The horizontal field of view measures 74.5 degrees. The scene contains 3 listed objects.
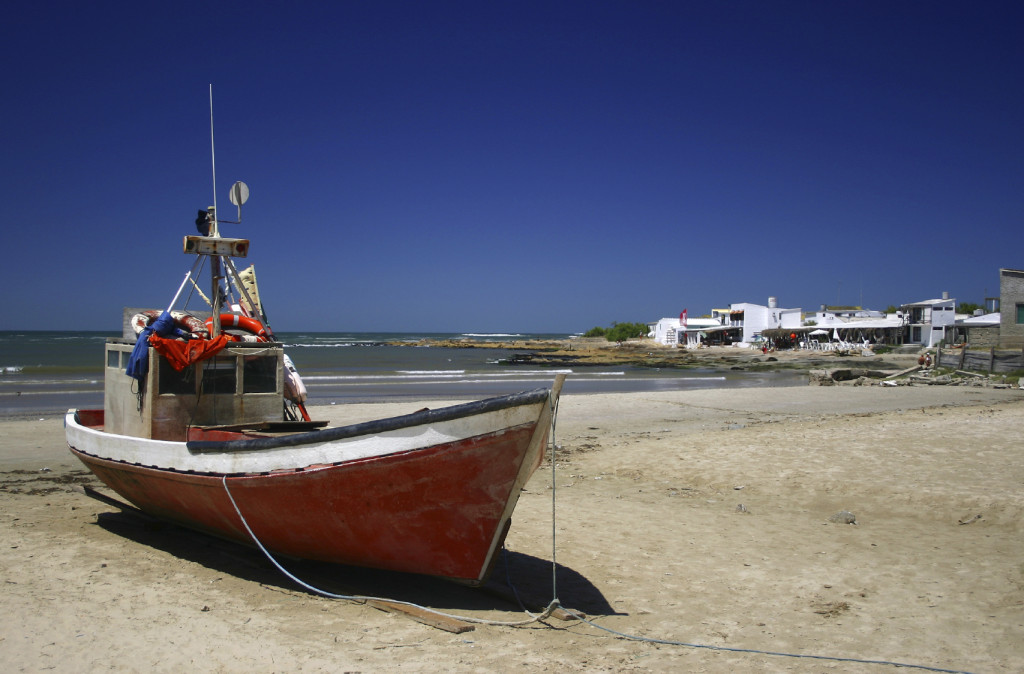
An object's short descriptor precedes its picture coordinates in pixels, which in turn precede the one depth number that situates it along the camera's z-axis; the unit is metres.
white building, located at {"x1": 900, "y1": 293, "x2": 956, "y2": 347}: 53.31
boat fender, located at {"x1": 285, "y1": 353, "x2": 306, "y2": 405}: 8.02
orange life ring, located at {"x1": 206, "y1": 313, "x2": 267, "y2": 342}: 7.60
